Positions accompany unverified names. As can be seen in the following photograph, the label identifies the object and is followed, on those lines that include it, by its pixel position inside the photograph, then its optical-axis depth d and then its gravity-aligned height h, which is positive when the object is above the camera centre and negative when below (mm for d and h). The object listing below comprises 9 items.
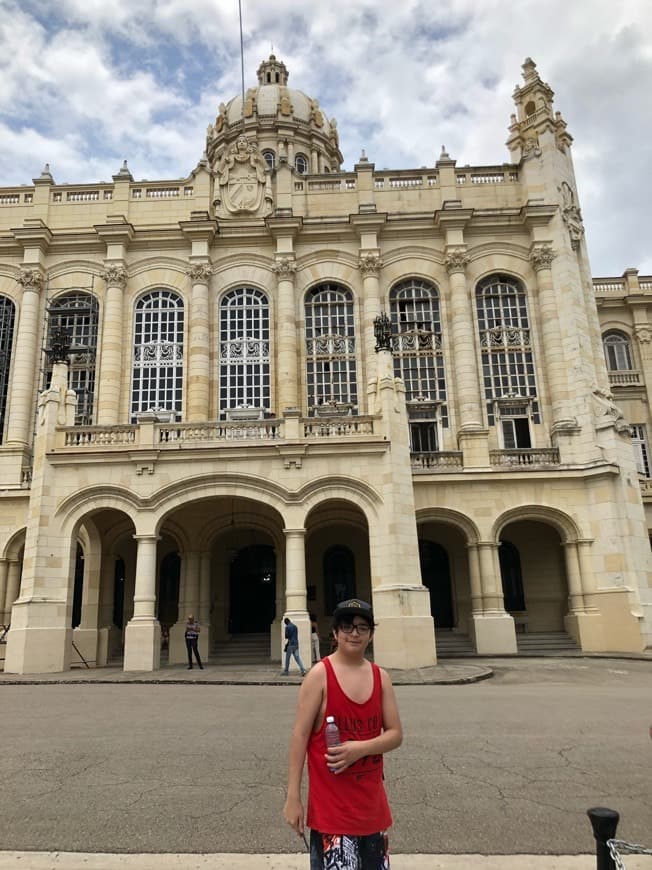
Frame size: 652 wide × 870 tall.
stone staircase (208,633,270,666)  22844 -1489
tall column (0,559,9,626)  24844 +1308
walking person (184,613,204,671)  19531 -707
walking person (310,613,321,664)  18906 -1091
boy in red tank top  3004 -670
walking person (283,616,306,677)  17500 -942
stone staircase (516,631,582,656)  23391 -1659
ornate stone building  20234 +8221
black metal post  3146 -1102
